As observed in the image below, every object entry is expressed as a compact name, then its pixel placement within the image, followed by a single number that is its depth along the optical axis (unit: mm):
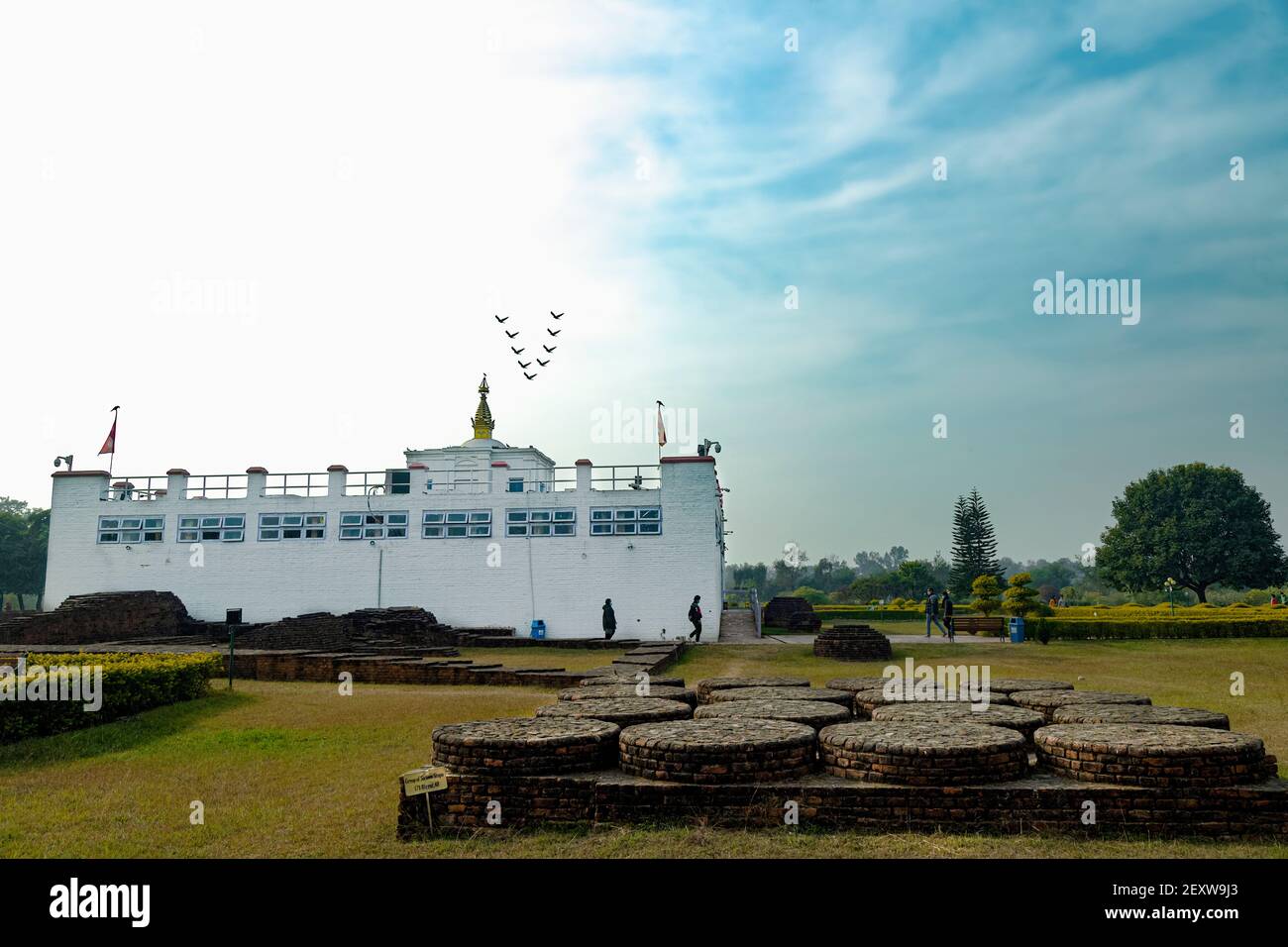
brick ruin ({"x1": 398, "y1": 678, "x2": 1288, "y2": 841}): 5141
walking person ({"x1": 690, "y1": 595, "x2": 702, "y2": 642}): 23766
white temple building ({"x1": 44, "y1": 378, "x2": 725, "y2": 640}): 25453
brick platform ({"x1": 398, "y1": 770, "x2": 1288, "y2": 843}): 5074
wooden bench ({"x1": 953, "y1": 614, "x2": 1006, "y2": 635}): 25922
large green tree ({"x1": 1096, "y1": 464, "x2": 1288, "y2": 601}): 51875
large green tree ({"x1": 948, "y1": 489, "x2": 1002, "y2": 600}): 56156
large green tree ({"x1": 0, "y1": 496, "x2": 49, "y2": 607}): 50094
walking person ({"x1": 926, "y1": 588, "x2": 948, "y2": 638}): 24492
